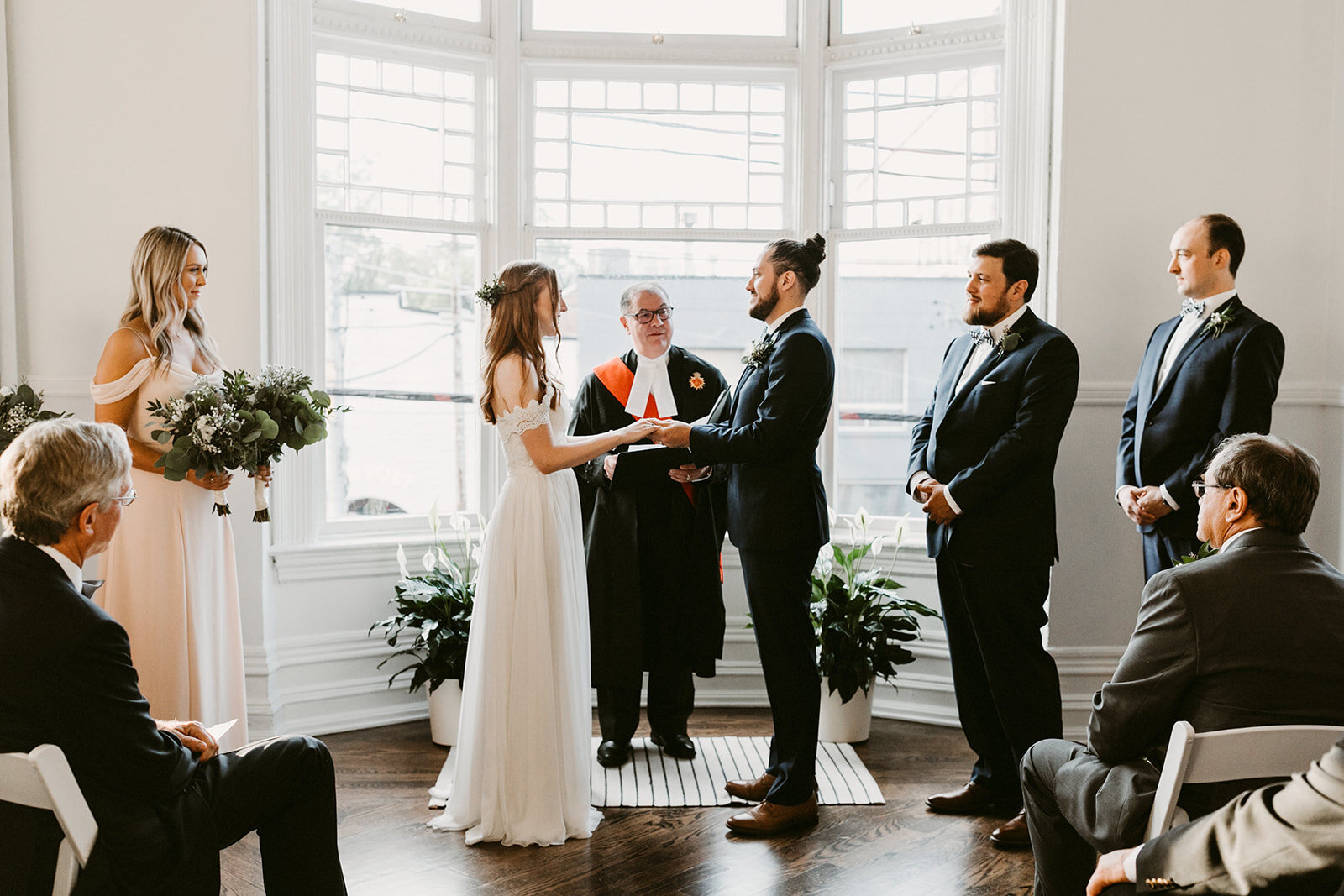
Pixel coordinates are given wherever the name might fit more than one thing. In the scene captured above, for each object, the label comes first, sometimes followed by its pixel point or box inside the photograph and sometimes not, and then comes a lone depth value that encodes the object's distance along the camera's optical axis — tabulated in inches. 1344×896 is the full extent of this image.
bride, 121.4
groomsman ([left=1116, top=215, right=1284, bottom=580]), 121.3
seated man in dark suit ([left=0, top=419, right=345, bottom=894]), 65.3
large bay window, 172.7
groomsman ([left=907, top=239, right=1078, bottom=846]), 122.0
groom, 123.7
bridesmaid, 120.3
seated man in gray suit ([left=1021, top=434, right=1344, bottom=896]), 69.1
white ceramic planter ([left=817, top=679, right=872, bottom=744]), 160.6
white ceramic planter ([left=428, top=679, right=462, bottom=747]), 157.5
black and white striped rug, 136.3
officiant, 150.1
